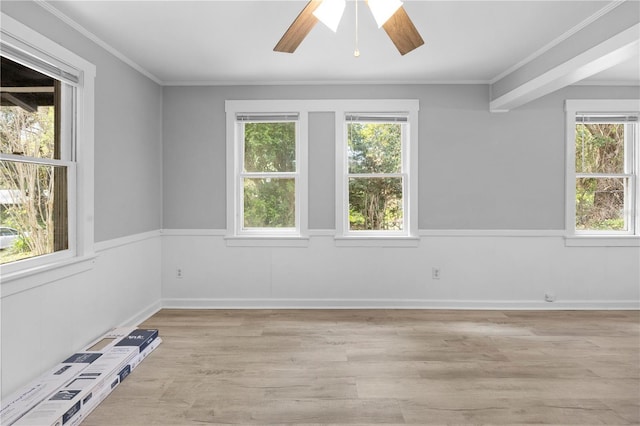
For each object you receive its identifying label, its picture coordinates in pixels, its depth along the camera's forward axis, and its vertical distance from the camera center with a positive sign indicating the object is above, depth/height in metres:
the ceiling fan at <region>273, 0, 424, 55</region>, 1.82 +0.99
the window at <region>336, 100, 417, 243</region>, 4.19 +0.39
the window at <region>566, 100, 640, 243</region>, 4.16 +0.43
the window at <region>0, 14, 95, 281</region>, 2.30 +0.40
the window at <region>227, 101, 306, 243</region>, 4.20 +0.39
